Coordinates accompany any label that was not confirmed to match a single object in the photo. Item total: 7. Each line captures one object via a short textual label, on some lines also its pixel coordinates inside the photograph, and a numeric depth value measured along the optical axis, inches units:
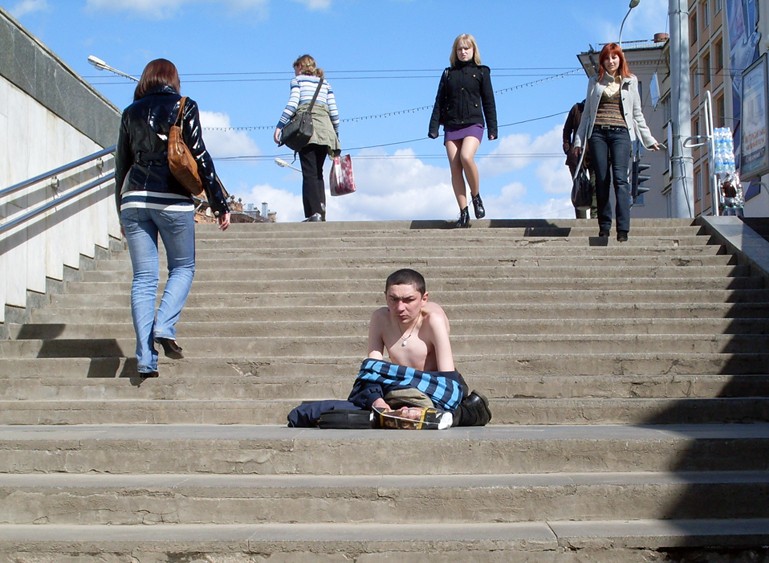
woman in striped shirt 427.8
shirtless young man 205.6
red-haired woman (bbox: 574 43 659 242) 374.0
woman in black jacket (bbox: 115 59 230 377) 251.6
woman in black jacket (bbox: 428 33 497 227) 402.0
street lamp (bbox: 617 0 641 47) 898.7
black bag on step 197.8
